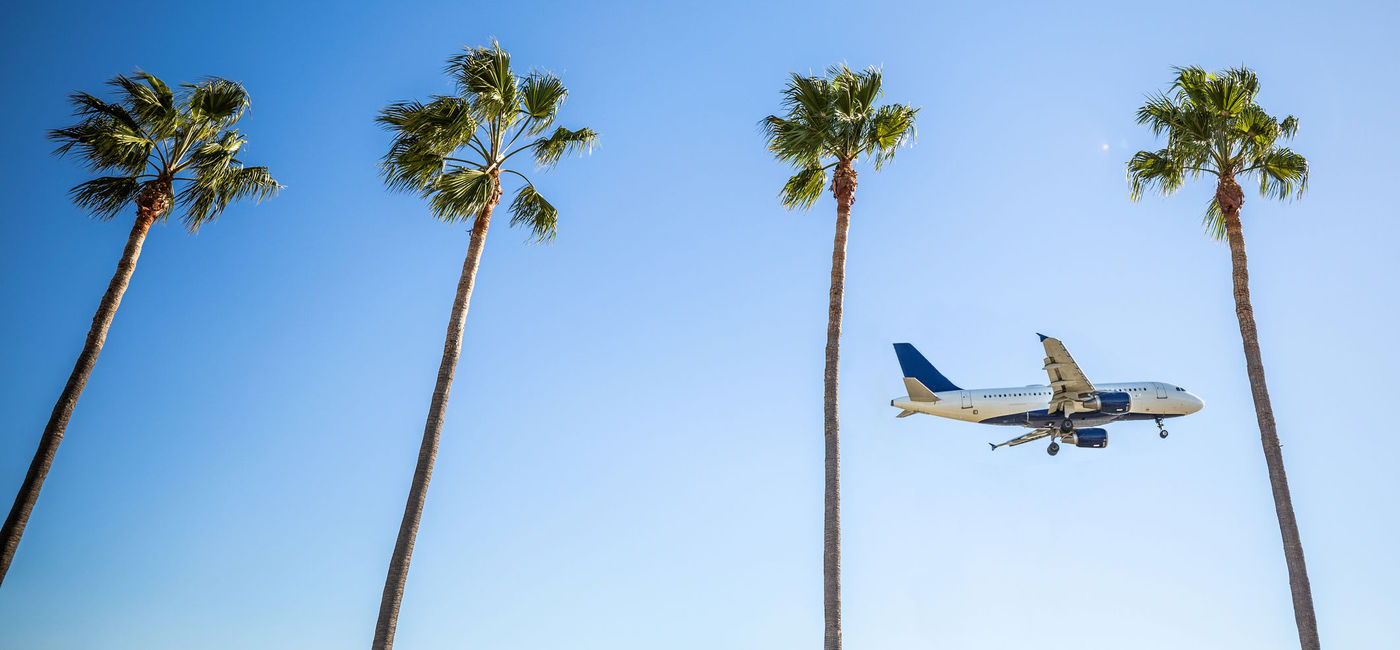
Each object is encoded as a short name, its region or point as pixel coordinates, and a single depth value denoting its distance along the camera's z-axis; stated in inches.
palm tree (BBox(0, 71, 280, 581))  737.6
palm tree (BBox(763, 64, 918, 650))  730.2
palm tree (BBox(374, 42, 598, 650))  687.1
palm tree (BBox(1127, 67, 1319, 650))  749.9
